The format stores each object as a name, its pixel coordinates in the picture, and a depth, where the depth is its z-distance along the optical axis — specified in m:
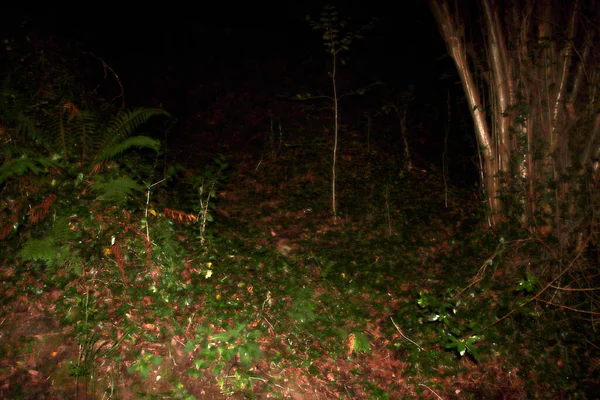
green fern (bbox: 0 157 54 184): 3.46
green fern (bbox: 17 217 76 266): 3.33
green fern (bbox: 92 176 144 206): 3.76
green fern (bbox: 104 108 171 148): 4.43
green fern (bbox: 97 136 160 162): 4.16
